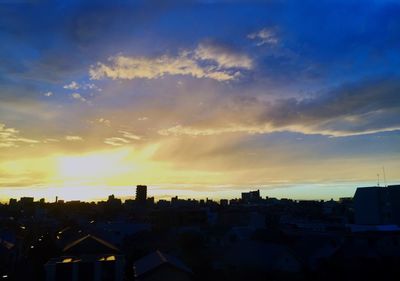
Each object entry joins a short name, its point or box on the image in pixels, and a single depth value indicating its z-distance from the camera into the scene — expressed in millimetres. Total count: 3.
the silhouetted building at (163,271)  27547
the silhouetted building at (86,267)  28688
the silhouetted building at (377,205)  69125
